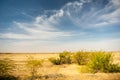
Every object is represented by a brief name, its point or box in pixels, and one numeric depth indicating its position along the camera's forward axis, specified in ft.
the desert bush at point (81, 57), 32.11
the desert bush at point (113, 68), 20.88
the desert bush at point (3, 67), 17.60
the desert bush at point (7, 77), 17.19
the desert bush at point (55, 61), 32.40
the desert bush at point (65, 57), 33.51
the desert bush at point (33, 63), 18.74
